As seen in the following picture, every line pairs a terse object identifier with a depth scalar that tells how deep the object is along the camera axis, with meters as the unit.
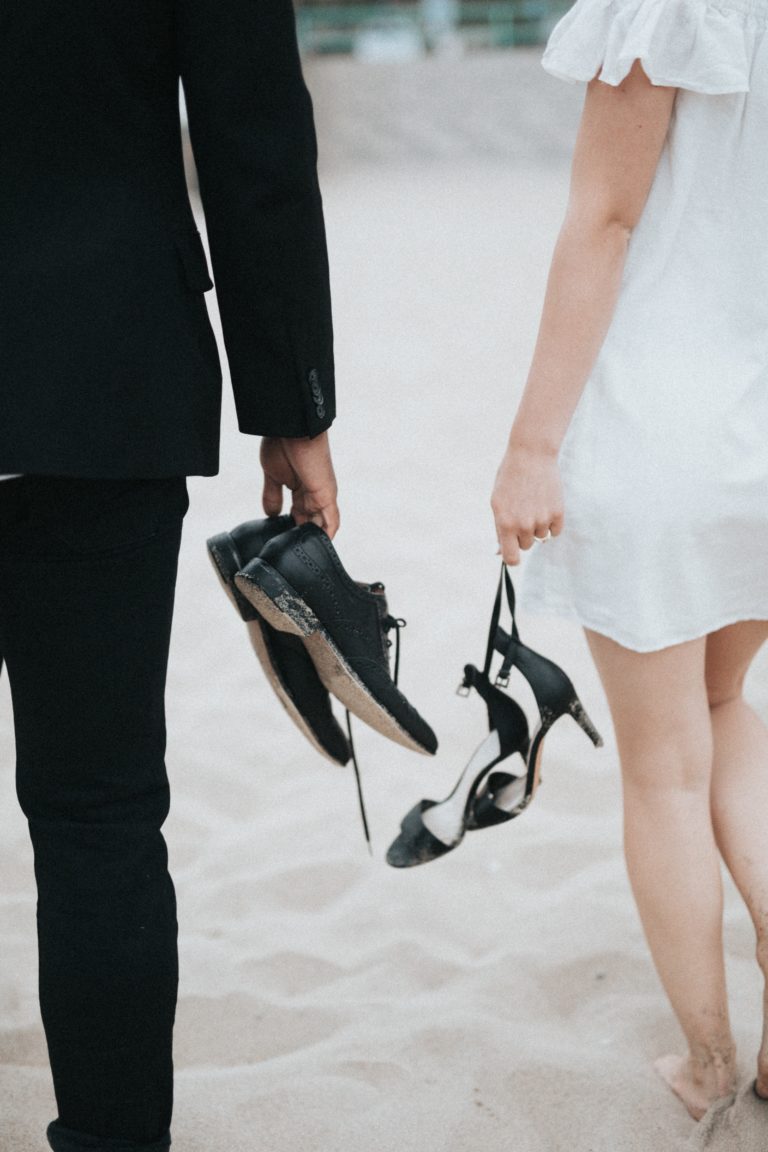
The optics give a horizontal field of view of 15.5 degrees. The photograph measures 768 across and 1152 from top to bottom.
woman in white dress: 2.97
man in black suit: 2.84
